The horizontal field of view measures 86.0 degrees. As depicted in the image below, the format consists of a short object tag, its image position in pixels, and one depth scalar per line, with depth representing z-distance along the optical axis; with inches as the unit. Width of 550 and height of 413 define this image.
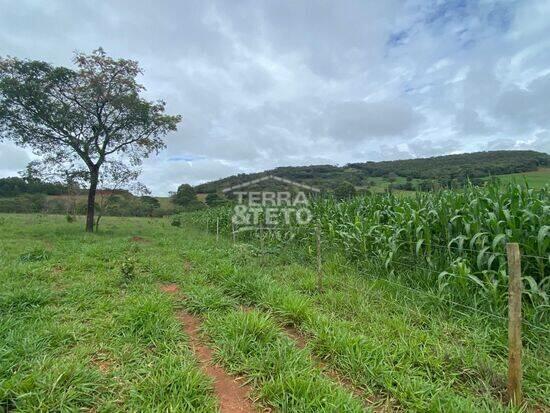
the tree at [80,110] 495.5
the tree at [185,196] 1445.6
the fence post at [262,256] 269.0
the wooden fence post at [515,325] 81.4
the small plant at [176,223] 973.5
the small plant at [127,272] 208.4
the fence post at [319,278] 178.5
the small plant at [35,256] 265.6
